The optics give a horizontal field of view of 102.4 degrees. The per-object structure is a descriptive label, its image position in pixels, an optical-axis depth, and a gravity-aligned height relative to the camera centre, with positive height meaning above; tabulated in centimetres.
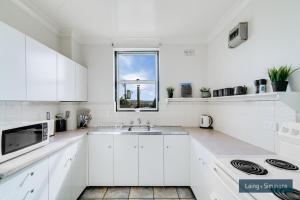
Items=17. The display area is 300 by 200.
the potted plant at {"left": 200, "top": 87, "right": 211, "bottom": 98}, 228 +12
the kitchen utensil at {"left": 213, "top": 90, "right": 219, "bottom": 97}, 188 +10
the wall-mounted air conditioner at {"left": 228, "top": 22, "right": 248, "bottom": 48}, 142 +79
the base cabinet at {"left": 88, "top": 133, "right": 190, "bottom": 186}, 191 -96
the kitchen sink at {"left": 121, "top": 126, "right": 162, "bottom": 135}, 192 -52
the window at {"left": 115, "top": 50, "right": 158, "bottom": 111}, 248 +40
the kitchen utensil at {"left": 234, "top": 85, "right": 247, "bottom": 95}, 141 +11
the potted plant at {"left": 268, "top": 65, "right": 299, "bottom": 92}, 96 +17
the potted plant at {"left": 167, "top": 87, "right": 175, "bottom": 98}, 229 +14
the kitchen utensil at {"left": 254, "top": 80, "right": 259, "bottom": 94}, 121 +14
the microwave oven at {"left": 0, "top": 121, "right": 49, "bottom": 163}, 95 -35
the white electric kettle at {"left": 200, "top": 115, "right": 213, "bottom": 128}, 218 -40
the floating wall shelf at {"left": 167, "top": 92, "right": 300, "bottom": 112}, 90 +1
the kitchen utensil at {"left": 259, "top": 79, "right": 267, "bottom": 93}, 116 +13
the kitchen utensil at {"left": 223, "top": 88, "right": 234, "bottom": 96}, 158 +11
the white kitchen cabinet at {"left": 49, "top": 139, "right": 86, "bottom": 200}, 128 -90
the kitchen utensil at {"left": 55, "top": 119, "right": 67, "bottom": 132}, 192 -41
